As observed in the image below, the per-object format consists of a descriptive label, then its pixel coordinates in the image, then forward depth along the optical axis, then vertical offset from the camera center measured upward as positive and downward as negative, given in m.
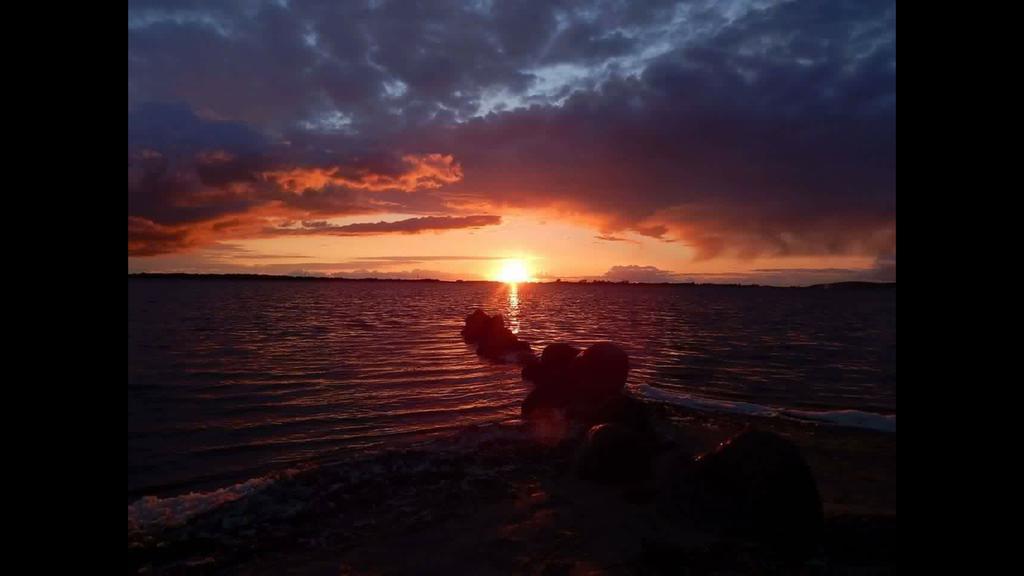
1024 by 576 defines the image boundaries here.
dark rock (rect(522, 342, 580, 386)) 17.28 -2.70
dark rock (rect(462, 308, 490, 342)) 33.42 -2.38
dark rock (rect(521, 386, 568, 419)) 15.77 -3.33
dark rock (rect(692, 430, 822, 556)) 7.48 -2.98
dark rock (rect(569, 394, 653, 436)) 12.27 -2.93
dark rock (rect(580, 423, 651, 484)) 9.89 -3.14
